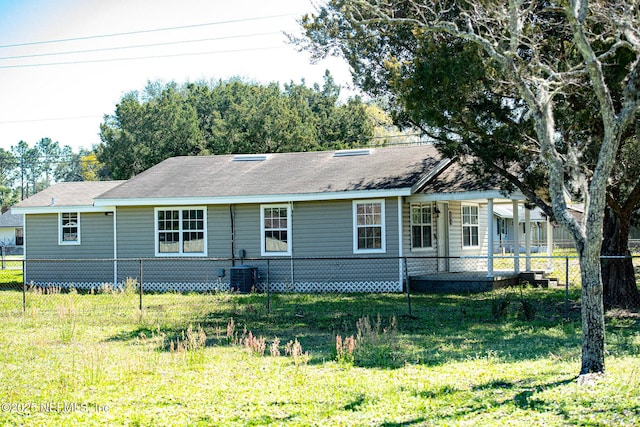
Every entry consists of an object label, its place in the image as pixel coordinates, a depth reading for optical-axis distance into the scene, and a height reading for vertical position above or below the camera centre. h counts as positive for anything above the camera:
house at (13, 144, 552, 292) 20.41 +0.69
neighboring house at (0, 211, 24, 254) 56.28 +1.46
